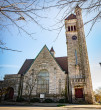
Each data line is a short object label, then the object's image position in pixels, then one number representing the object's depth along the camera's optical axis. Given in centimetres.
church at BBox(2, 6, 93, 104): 1859
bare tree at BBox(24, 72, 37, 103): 2067
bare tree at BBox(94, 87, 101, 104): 4746
